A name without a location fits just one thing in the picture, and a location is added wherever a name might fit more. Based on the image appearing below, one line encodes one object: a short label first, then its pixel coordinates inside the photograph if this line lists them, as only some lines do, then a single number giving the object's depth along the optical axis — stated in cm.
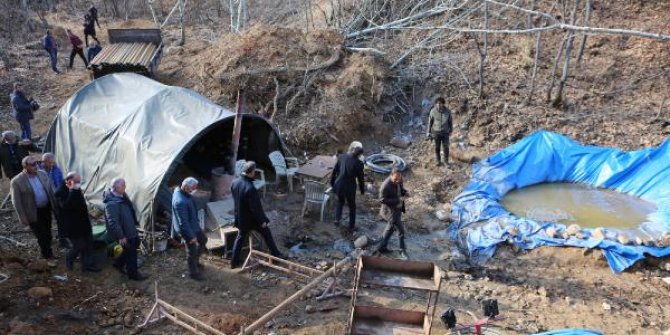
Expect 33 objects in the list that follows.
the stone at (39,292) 651
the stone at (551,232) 837
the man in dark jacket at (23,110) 1085
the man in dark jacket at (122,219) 652
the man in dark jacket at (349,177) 832
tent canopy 816
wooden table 923
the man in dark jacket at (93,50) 1457
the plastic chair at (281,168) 980
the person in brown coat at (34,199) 697
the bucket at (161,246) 782
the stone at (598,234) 815
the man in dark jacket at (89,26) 1611
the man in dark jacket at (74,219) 651
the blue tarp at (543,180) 842
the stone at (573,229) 834
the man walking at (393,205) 758
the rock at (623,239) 809
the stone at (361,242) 824
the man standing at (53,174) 740
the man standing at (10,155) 844
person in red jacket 1476
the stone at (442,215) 921
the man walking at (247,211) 695
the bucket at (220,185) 905
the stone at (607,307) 700
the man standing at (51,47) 1471
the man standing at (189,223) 672
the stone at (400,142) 1182
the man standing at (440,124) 1035
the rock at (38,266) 704
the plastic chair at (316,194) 888
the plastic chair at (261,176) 940
